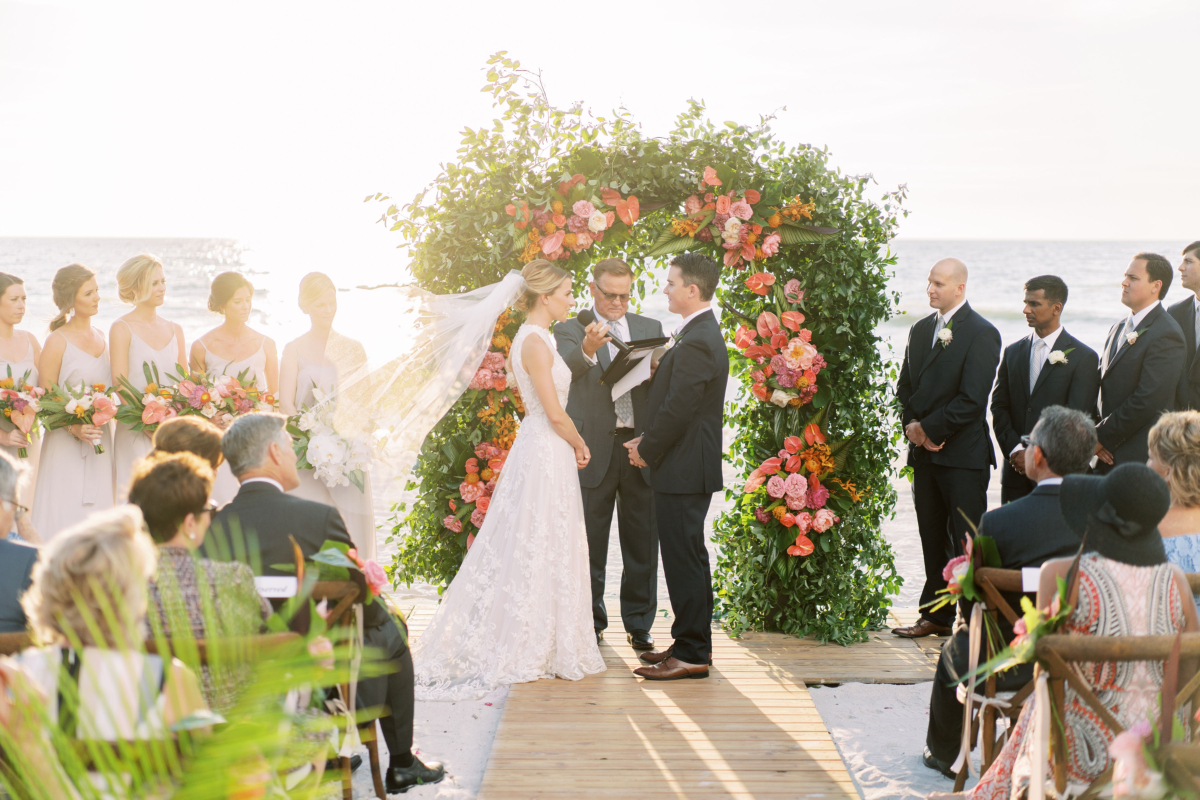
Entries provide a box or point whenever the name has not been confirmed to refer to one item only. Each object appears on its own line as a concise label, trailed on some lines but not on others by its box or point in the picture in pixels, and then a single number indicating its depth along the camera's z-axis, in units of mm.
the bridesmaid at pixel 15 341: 5375
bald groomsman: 5352
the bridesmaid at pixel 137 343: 5297
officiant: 5301
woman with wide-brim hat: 2523
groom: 4547
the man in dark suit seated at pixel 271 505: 3012
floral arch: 5312
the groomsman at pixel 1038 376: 5348
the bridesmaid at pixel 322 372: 5145
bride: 4707
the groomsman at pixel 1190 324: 5633
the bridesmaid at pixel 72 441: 5250
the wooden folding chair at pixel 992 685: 2947
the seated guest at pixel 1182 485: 3062
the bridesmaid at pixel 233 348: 5266
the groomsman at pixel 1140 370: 5285
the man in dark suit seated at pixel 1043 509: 3133
